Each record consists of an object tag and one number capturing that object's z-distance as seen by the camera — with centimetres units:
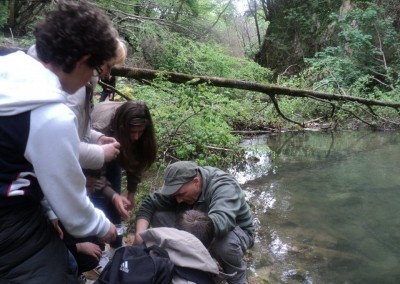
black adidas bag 174
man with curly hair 116
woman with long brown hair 267
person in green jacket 261
